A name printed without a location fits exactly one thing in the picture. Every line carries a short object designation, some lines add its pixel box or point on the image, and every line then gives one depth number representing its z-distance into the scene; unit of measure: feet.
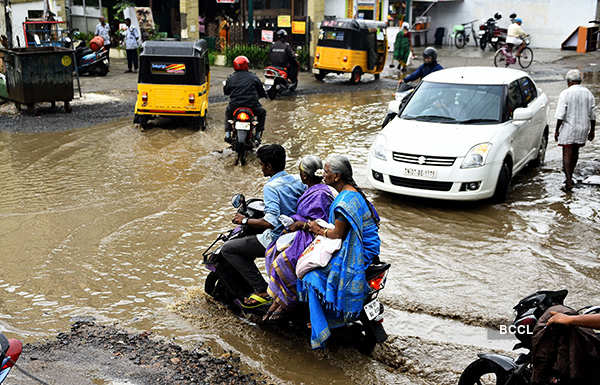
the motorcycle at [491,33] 99.81
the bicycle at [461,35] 105.94
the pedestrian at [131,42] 68.95
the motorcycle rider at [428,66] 40.52
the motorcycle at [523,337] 11.68
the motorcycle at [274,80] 57.31
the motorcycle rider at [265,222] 17.17
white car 28.25
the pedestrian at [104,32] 72.79
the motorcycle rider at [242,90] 36.42
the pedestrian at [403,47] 71.82
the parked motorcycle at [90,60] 67.36
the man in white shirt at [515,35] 75.25
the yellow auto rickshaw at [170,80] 43.52
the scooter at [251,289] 15.83
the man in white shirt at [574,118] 30.19
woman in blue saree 15.16
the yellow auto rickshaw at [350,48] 66.18
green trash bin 48.16
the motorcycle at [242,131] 35.96
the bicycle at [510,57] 75.15
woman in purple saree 16.24
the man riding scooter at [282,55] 58.08
